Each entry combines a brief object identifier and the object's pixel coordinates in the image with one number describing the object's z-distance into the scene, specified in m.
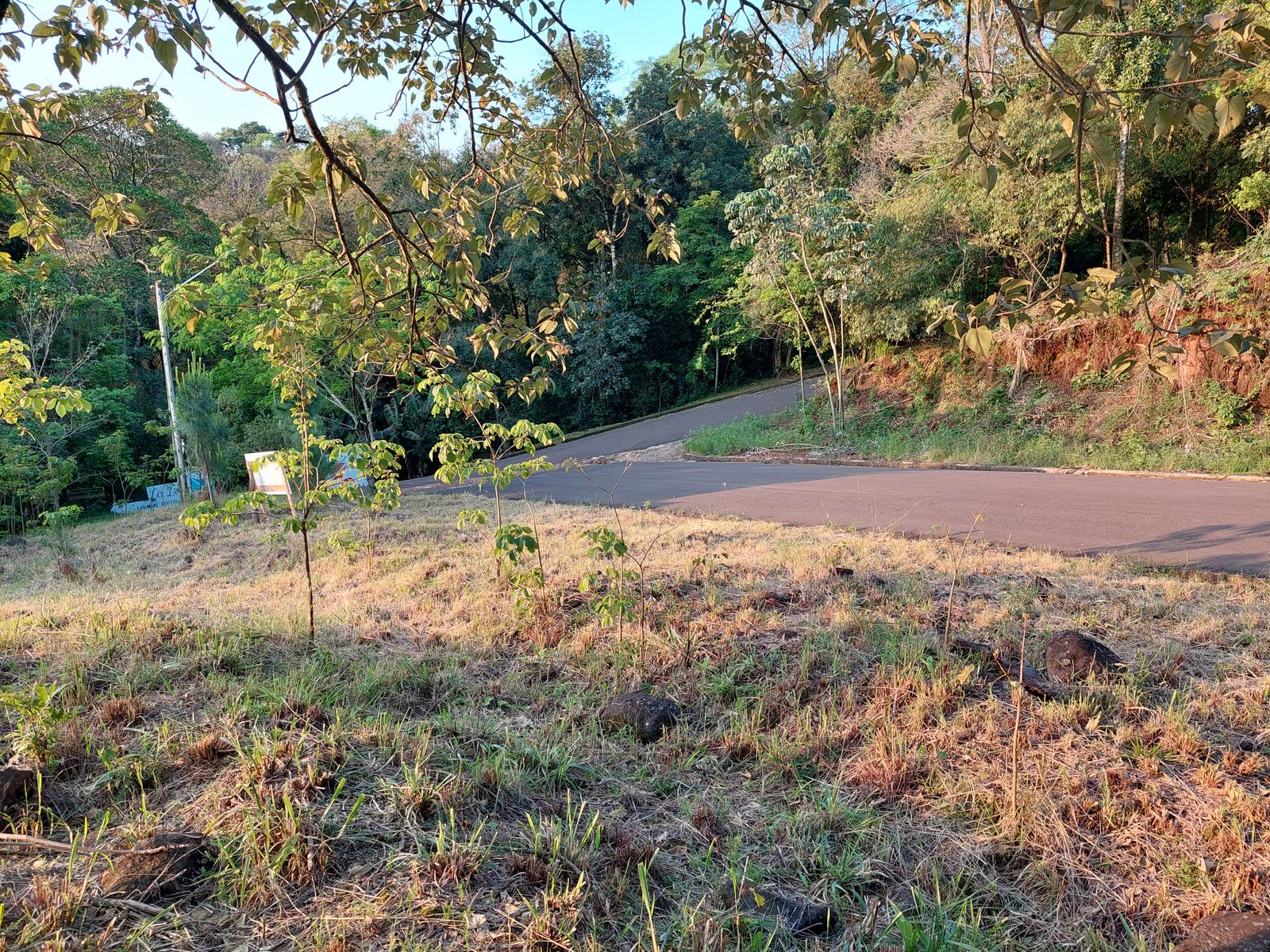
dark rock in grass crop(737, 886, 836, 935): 1.90
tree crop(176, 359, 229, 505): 12.98
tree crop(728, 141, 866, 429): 16.44
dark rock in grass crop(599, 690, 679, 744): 3.00
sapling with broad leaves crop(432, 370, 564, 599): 4.11
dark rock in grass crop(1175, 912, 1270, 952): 1.74
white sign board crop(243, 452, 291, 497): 10.88
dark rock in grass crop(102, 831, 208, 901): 1.83
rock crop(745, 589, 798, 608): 4.48
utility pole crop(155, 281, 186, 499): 14.06
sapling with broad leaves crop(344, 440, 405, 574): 4.13
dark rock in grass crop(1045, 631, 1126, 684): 3.30
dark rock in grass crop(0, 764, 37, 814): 2.17
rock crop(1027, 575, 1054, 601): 4.57
